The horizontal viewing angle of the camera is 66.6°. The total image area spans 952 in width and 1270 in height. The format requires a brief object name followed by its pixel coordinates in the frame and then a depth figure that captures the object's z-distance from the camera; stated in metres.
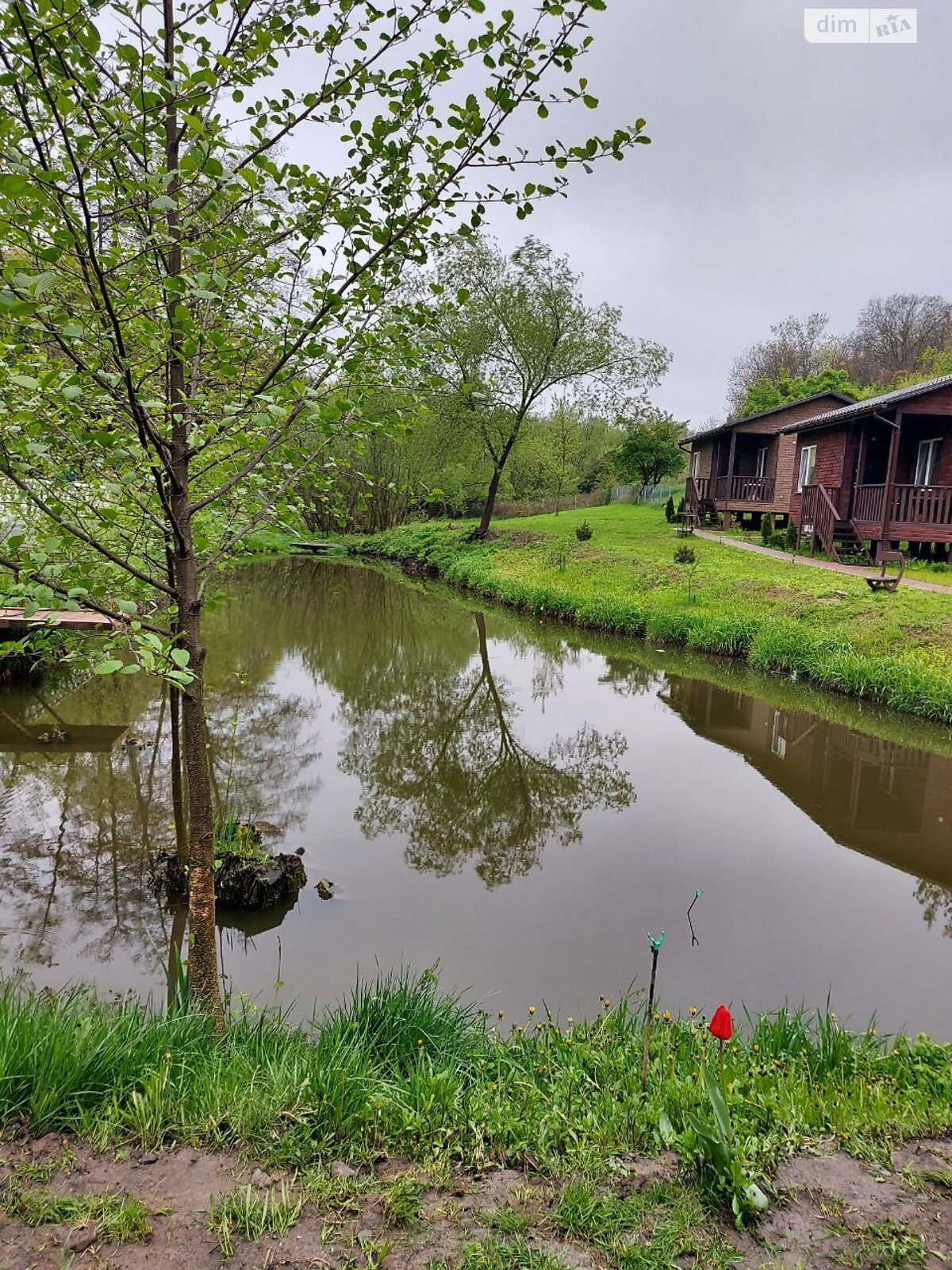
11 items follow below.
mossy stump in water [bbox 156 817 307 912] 5.68
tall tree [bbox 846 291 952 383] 50.84
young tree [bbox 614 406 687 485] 40.25
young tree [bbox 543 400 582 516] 35.38
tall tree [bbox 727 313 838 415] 54.03
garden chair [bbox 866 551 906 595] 14.63
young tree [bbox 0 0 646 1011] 2.19
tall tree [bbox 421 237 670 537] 27.69
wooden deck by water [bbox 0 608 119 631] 10.63
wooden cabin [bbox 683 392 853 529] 27.55
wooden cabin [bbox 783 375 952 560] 17.92
